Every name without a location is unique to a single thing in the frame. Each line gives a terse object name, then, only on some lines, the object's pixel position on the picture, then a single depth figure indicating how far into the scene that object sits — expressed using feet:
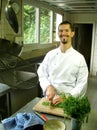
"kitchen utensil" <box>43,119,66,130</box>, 3.33
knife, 3.68
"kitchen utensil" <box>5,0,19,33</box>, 4.46
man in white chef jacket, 4.96
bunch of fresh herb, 2.93
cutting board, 3.93
